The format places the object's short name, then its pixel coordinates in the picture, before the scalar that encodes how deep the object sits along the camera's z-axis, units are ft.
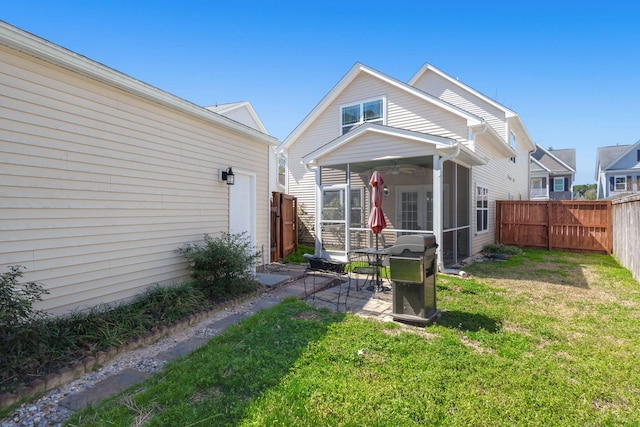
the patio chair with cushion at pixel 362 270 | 20.24
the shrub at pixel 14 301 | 10.09
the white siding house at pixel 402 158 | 28.63
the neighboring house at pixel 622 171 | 93.35
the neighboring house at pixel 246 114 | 49.61
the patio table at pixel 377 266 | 21.05
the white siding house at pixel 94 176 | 12.17
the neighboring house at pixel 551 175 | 100.67
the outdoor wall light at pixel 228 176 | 22.56
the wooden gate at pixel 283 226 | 31.78
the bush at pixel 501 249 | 38.05
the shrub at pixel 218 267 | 18.80
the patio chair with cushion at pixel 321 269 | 19.13
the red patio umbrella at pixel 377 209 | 24.85
